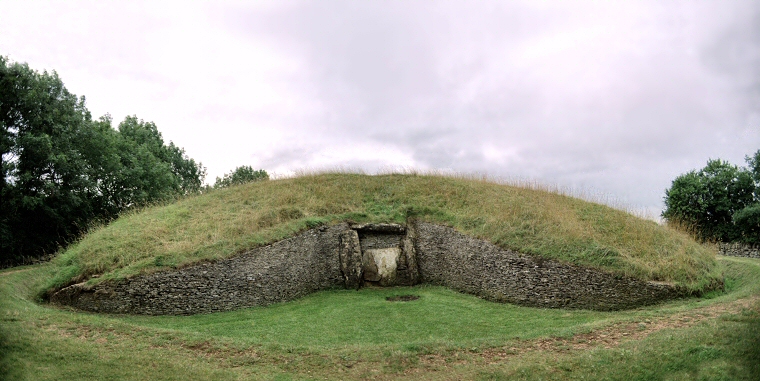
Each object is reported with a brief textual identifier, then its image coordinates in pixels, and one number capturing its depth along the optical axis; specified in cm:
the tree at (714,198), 3167
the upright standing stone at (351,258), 1889
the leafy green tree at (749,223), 2847
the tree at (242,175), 5042
